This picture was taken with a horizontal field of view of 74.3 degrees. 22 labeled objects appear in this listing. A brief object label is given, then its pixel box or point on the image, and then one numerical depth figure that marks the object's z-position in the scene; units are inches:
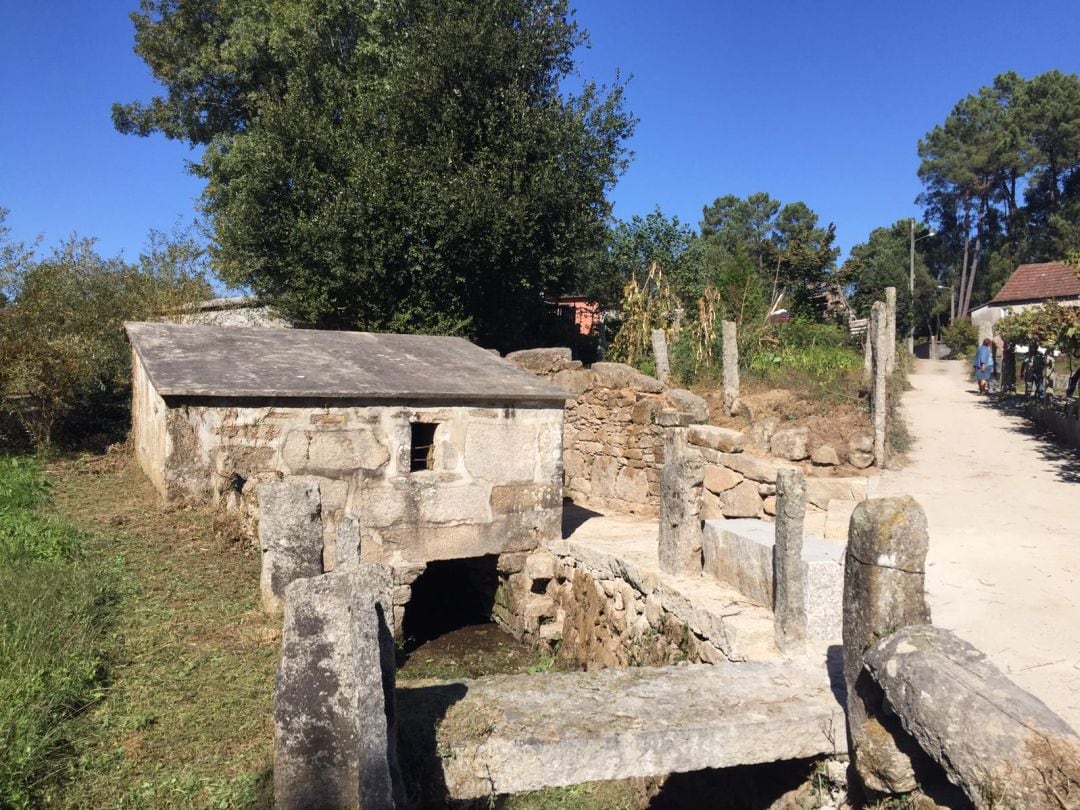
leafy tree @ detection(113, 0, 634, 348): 614.5
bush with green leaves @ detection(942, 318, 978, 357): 1311.5
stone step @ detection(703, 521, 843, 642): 190.5
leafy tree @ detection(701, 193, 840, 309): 983.0
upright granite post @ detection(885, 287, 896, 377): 514.9
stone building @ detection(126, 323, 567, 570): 277.1
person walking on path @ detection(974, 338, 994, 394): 797.9
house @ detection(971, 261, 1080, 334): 1189.3
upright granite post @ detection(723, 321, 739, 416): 498.9
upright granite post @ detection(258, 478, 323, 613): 191.8
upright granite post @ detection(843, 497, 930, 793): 141.4
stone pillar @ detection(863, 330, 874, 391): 546.4
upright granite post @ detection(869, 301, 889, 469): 460.1
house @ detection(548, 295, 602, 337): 805.7
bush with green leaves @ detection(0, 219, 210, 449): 452.8
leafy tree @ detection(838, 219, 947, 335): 1136.2
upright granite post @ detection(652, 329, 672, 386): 532.1
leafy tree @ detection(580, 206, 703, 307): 877.8
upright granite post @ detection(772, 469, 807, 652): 189.6
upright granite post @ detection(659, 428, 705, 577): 253.6
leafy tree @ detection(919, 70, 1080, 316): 1576.9
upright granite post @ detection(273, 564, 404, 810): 103.7
